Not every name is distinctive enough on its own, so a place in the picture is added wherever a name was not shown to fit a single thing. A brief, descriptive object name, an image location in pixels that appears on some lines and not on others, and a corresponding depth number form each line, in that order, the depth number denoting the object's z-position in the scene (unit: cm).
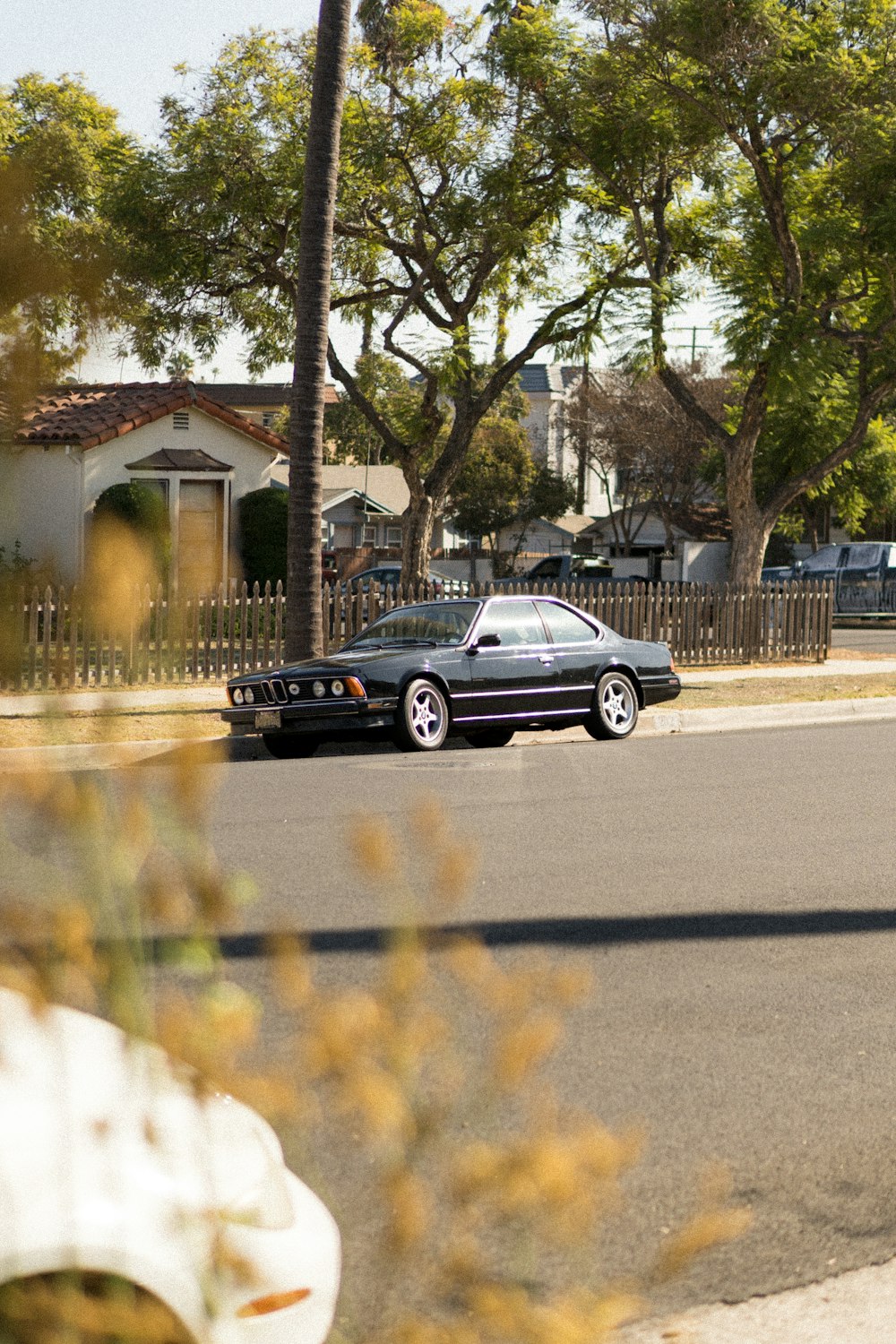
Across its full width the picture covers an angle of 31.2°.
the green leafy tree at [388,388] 3169
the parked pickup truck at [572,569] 4750
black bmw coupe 1399
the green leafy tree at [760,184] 2512
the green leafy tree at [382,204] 2770
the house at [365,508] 6316
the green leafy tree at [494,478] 6662
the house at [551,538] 7250
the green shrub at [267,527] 3173
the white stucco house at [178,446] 2975
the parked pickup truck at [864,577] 4650
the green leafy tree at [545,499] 6794
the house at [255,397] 6285
